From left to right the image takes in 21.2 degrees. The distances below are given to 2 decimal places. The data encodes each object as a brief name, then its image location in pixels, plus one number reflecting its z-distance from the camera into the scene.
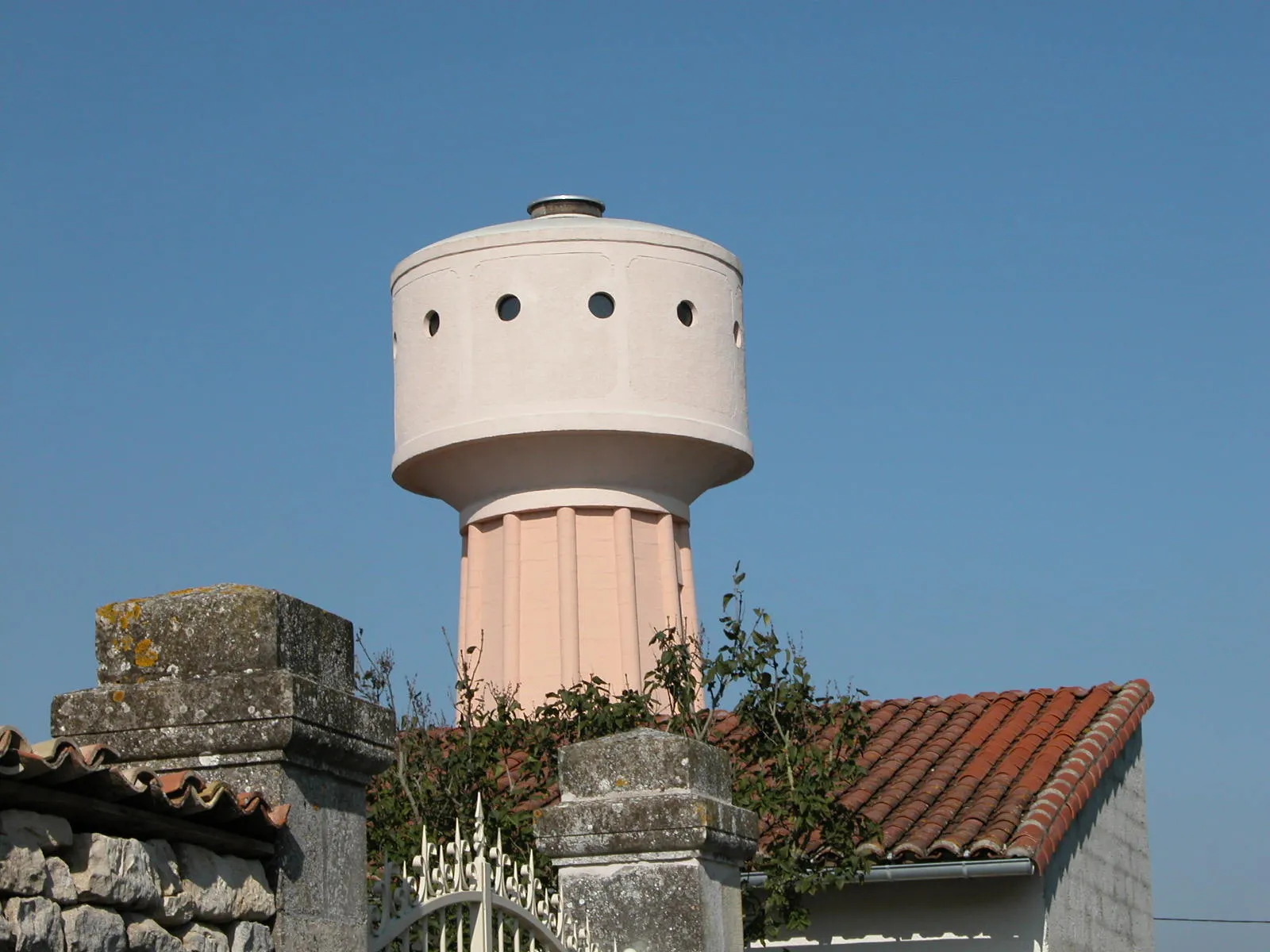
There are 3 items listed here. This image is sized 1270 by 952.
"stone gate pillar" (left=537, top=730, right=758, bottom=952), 10.40
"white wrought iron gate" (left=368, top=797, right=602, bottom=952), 8.70
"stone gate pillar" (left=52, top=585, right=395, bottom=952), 7.78
